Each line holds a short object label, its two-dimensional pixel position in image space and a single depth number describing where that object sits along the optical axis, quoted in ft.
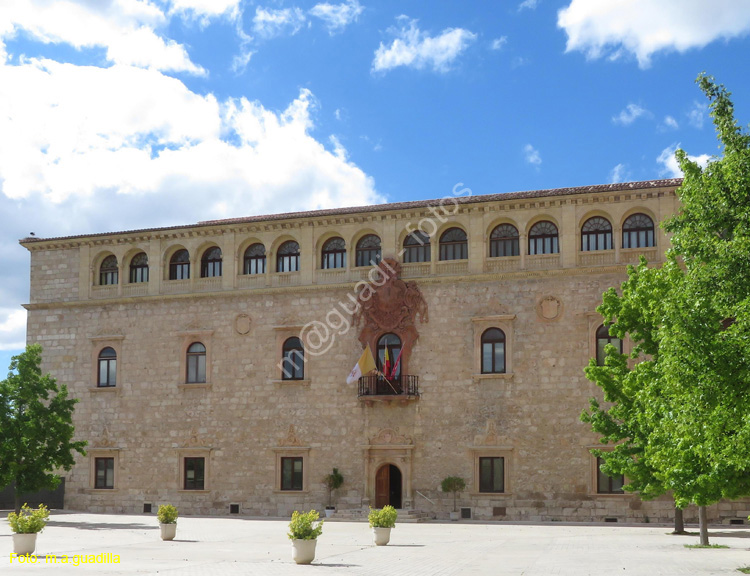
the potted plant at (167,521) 80.84
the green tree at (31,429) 109.60
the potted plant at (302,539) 62.75
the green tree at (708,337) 52.49
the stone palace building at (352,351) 113.39
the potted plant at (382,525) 78.38
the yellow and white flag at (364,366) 119.14
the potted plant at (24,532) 65.72
